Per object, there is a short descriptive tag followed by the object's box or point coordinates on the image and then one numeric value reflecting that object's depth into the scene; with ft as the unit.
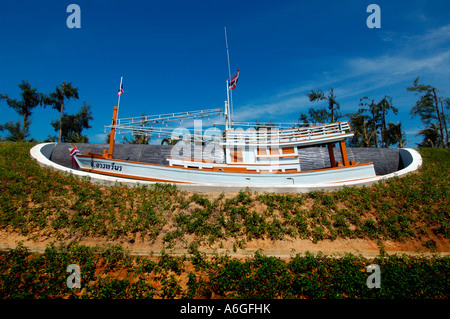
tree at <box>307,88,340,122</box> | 90.95
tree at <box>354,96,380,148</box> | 97.40
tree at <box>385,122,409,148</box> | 90.74
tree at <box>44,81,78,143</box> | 96.94
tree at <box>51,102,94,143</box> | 100.81
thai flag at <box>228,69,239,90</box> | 50.74
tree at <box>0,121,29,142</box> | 95.50
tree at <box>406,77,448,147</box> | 81.66
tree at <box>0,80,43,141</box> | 96.63
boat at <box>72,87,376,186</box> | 41.29
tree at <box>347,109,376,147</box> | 97.10
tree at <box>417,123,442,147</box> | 85.92
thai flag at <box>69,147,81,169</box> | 41.75
